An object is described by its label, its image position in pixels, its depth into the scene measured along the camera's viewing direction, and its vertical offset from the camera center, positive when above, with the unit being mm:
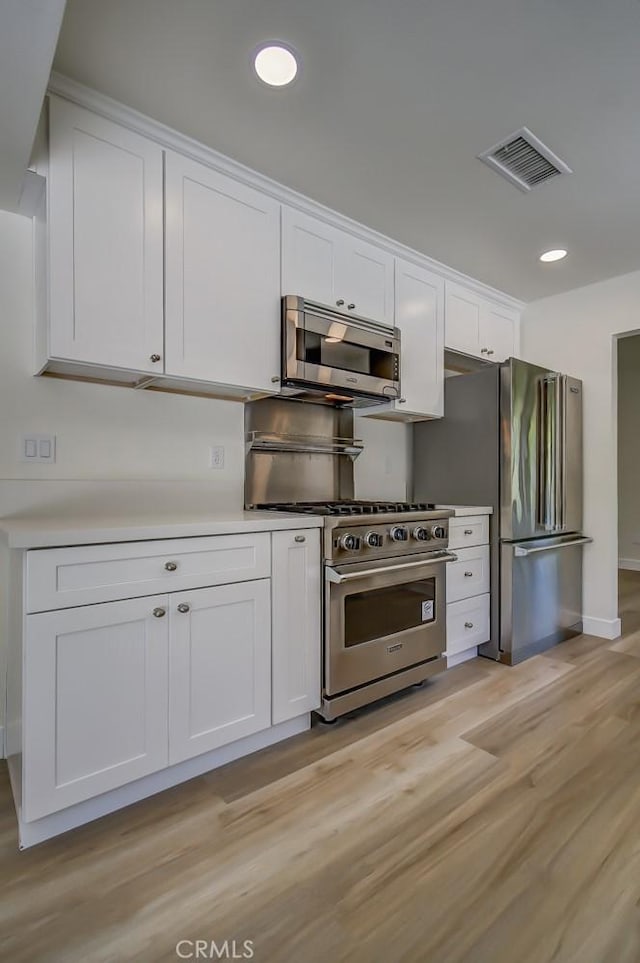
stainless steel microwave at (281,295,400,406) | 2309 +664
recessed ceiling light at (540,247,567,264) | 2987 +1421
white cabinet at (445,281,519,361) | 3264 +1138
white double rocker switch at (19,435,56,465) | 1939 +143
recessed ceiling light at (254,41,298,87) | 1565 +1388
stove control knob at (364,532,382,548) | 2196 -250
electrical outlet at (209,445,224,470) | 2449 +137
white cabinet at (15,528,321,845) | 1429 -607
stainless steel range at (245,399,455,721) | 2123 -357
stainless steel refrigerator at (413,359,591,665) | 2977 +29
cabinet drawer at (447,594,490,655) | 2816 -830
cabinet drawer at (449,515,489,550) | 2840 -280
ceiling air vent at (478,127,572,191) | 2012 +1404
